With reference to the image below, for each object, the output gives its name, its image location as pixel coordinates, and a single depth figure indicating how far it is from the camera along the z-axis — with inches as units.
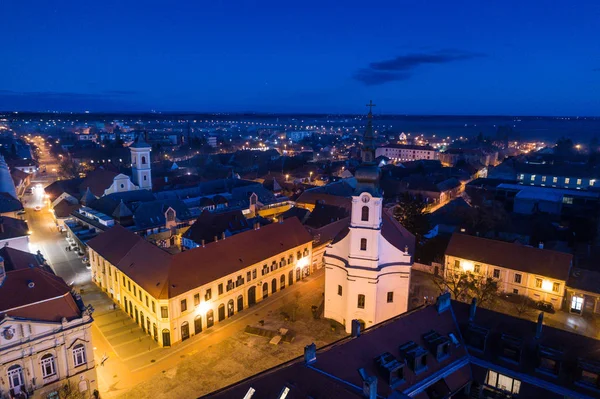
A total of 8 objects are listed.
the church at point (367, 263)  1489.9
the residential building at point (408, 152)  7258.9
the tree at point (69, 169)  5044.3
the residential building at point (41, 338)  1128.8
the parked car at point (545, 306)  1748.3
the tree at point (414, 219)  2541.8
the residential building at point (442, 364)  831.7
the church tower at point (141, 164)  3388.3
